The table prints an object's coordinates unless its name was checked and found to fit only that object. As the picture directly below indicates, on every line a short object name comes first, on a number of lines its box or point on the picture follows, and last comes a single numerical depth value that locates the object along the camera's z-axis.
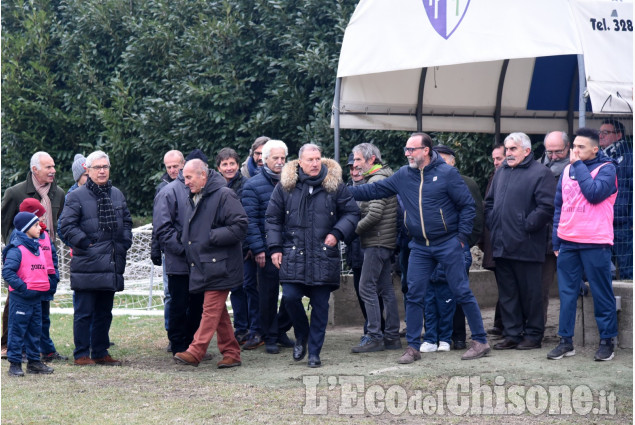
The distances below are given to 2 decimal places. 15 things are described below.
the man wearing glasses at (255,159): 18.80
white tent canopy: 17.02
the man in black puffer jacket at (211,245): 15.89
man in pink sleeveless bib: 15.59
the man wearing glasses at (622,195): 17.66
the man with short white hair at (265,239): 17.58
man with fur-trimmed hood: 15.95
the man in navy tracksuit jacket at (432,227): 16.19
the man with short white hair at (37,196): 17.81
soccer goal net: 26.81
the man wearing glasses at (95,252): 16.52
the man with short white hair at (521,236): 16.86
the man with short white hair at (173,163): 18.44
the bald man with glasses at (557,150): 17.41
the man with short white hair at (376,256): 17.28
